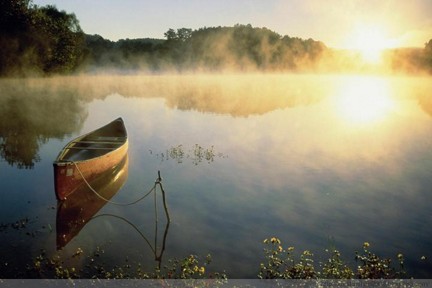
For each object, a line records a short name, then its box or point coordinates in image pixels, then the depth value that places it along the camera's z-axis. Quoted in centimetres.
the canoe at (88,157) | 1534
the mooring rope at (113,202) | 1574
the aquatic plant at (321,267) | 1057
